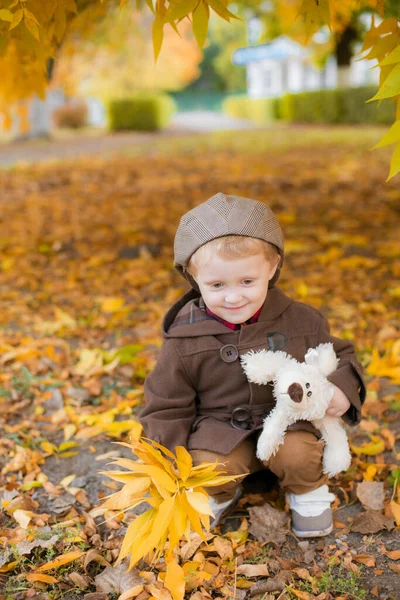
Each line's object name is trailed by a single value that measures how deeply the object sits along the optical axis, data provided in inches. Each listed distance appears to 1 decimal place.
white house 1332.4
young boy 75.3
